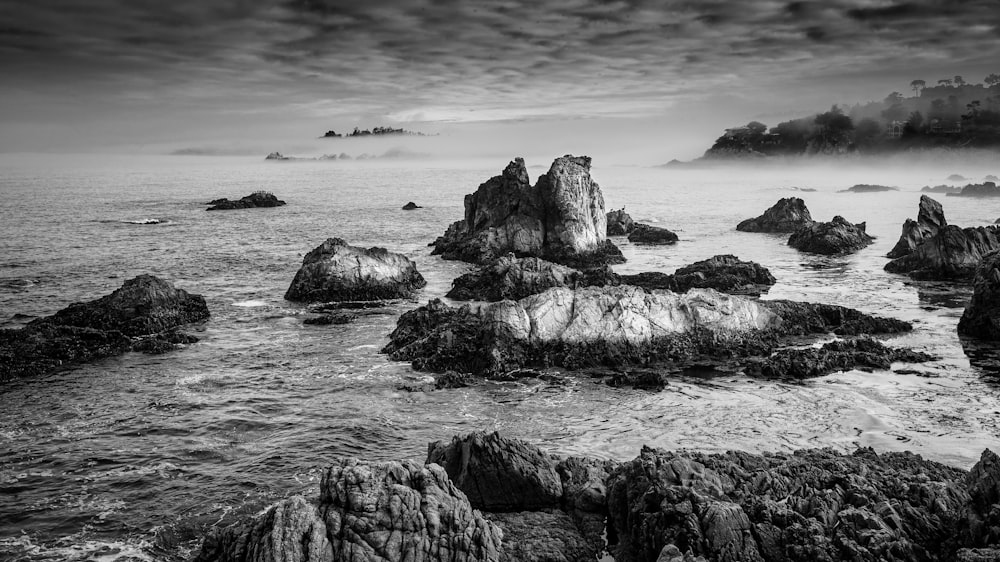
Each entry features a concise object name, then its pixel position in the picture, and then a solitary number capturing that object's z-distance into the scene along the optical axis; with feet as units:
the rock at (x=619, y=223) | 270.46
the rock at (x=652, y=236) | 250.98
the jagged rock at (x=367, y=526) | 46.96
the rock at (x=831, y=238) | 223.92
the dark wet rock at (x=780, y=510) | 49.78
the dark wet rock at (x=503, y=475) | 63.93
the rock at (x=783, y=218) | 278.26
